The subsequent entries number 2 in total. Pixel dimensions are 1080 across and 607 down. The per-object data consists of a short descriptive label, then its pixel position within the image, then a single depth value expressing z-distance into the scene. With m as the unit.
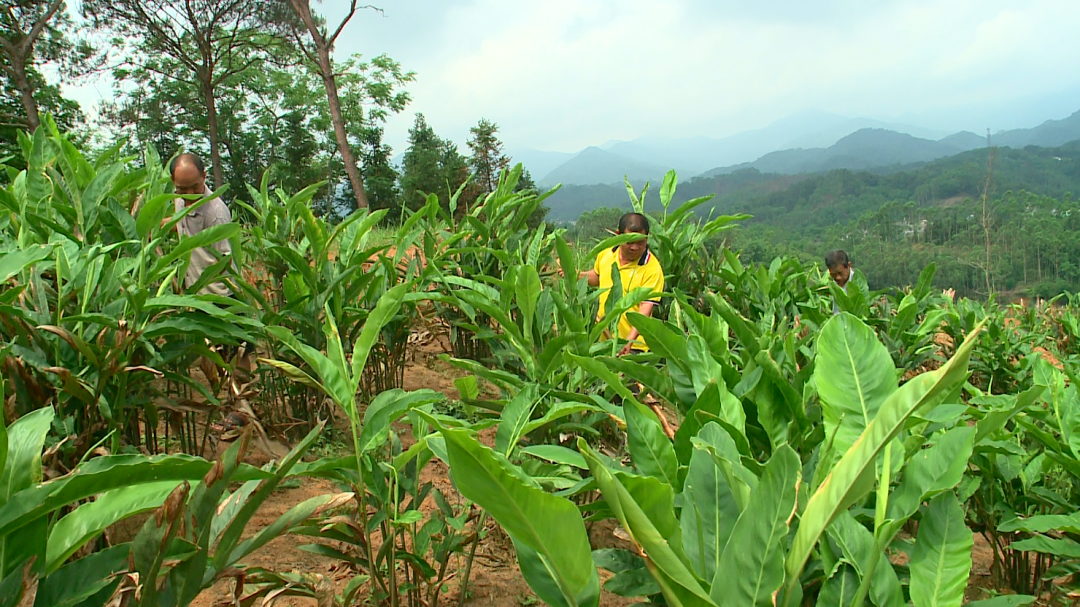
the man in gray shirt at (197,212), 3.08
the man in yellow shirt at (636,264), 3.31
